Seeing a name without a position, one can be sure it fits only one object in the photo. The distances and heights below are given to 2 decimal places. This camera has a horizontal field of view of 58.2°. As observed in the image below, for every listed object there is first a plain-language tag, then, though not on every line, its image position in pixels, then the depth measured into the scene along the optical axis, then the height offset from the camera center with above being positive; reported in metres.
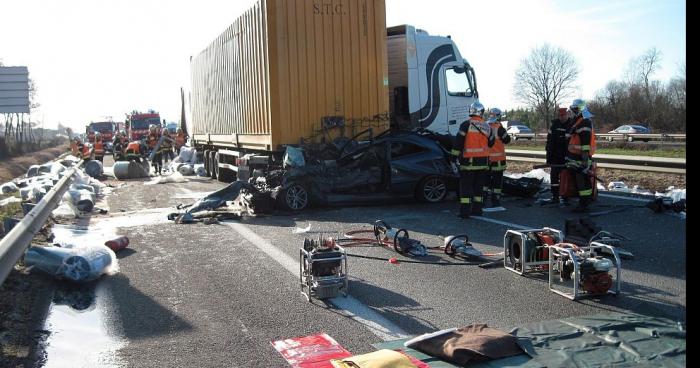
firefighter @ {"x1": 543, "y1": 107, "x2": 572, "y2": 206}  11.16 -0.15
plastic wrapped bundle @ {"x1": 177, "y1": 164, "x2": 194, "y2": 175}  22.50 -0.76
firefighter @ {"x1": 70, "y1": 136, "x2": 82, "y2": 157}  28.02 +0.19
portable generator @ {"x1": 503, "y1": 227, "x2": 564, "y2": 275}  6.04 -1.08
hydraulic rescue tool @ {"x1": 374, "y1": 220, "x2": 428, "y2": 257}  7.27 -1.21
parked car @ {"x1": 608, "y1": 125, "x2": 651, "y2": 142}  38.09 +0.32
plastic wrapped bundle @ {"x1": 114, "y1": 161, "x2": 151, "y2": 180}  21.11 -0.69
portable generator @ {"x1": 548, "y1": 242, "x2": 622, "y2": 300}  5.27 -1.16
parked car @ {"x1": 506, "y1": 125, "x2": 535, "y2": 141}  45.86 +0.43
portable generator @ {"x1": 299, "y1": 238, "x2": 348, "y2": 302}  5.52 -1.15
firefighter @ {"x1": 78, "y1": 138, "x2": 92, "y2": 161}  25.52 +0.01
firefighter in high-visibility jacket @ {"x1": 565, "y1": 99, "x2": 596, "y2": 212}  10.07 -0.30
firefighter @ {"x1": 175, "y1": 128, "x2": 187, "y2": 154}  25.67 +0.34
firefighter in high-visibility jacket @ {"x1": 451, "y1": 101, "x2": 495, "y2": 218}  10.02 -0.26
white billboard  18.16 +1.84
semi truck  12.38 +1.39
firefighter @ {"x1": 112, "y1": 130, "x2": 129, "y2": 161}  26.62 +0.22
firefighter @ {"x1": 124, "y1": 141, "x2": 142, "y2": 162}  21.86 -0.10
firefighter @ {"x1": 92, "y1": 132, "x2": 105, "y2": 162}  27.21 +0.08
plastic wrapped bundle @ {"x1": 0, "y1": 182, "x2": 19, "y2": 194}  16.39 -0.92
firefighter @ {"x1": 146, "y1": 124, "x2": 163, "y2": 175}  23.09 +0.08
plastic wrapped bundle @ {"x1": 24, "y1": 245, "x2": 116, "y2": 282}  6.24 -1.10
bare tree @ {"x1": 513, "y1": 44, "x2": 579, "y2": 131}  66.94 +5.16
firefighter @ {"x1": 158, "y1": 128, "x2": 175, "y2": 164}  23.19 +0.10
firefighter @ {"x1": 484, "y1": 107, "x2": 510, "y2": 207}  10.60 -0.36
